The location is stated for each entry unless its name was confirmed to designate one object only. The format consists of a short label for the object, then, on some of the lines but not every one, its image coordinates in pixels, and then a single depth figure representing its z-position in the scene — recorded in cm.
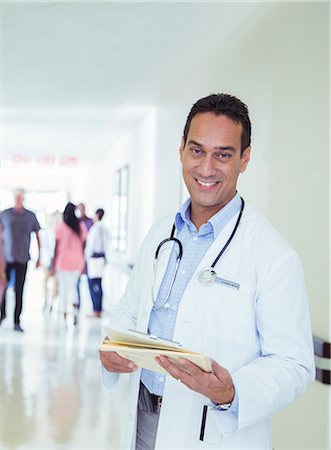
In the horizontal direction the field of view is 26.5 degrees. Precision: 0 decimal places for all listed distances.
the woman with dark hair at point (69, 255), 952
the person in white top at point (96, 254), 1078
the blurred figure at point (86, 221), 1174
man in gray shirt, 875
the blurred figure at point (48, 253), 1173
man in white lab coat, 173
